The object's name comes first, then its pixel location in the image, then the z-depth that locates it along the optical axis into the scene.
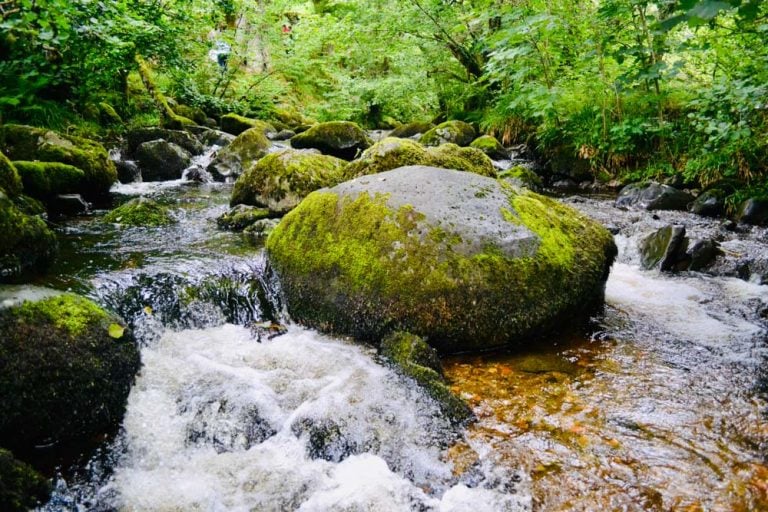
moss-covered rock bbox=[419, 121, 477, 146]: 13.62
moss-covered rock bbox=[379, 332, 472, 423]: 3.05
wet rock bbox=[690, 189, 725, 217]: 7.82
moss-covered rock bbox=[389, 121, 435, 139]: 17.20
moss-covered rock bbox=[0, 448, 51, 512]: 2.15
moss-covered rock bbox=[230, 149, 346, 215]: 7.05
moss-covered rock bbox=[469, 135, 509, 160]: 13.13
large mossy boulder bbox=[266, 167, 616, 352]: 3.75
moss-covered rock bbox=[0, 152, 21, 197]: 4.89
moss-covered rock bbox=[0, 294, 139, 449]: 2.61
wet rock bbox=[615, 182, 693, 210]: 8.31
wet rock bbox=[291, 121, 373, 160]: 12.58
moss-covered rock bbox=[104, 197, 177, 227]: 6.54
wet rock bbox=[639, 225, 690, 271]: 5.77
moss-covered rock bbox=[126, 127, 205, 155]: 11.15
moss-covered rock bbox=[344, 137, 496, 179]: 5.94
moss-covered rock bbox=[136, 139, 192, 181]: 10.20
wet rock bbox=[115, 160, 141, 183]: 9.62
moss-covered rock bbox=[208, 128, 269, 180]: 10.90
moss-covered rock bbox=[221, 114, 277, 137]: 16.14
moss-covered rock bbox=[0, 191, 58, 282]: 3.38
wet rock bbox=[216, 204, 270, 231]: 6.72
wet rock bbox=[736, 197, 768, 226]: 7.19
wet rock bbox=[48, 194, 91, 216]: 6.89
